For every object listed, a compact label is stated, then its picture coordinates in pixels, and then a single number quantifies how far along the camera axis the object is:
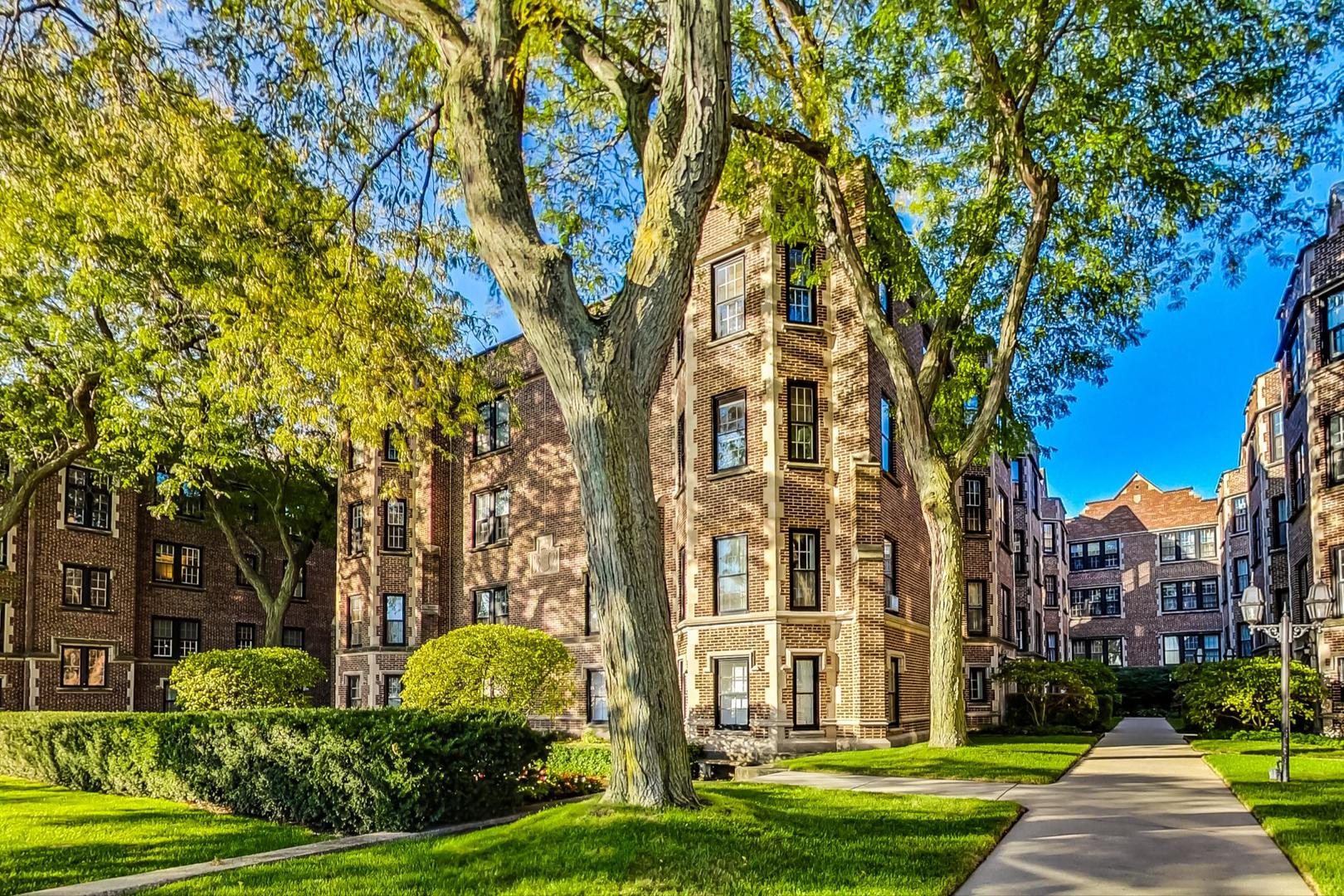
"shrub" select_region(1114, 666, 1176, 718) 46.19
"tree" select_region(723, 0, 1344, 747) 13.49
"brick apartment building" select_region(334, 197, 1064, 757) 19.47
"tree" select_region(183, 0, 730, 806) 8.52
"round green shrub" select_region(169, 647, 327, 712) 21.33
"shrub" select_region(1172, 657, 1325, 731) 20.64
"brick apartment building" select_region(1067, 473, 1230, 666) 51.56
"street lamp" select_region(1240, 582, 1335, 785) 12.73
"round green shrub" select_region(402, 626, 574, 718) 17.47
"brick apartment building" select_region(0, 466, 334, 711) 31.47
